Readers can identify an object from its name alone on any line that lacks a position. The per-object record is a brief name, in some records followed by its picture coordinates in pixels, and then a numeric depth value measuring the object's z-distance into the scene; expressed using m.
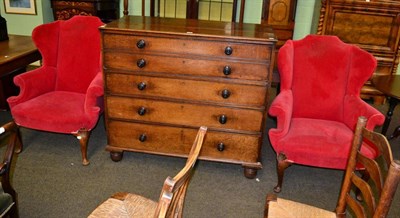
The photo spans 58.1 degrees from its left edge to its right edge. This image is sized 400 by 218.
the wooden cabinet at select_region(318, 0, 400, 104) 4.09
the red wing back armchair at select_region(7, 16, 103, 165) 2.87
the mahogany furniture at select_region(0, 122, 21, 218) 1.84
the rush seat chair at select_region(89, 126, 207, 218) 1.11
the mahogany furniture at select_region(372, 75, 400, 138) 3.20
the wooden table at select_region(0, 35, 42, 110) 3.00
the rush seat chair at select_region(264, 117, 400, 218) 1.36
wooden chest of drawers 2.55
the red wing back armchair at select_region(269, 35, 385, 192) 2.57
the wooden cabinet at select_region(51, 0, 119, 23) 4.62
